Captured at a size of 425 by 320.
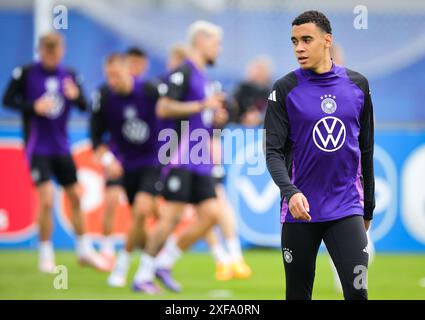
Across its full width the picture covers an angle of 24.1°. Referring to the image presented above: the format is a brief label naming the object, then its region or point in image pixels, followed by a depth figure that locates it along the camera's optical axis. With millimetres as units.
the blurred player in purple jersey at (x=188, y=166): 10391
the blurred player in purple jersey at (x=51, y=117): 12445
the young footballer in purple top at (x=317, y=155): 6148
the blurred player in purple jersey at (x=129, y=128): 11695
